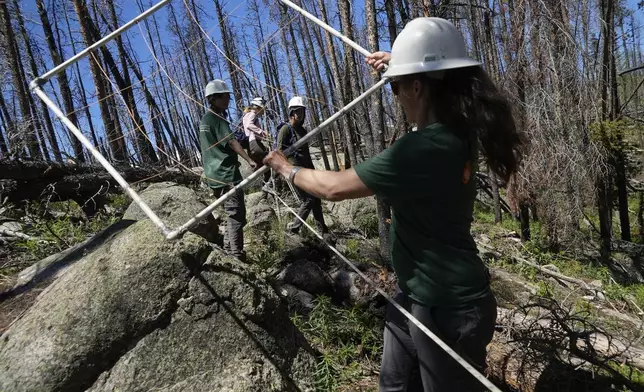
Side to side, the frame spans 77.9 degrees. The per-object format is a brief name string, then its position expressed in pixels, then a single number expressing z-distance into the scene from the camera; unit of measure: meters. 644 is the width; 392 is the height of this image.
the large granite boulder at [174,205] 6.15
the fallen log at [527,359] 2.69
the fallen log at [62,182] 6.16
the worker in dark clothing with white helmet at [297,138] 6.27
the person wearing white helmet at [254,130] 5.59
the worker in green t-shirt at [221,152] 4.49
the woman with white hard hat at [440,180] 1.51
